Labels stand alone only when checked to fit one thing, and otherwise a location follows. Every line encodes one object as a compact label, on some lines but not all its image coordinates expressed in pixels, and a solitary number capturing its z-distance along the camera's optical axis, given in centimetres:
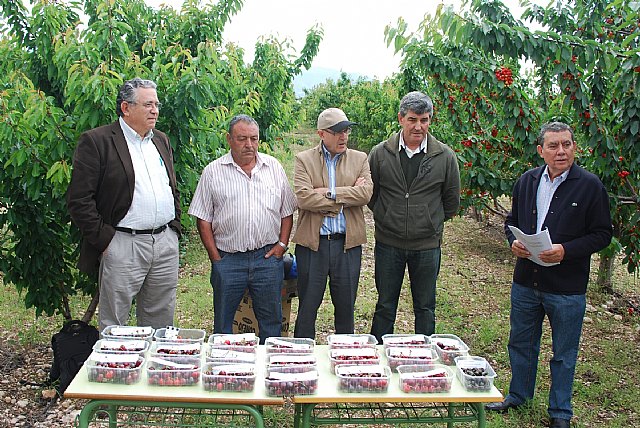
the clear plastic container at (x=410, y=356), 315
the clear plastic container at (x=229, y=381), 288
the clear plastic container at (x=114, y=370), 290
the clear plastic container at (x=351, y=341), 333
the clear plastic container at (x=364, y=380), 289
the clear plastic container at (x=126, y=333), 332
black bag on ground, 420
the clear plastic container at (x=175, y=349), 309
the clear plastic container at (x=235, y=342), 324
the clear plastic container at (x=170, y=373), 291
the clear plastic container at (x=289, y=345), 325
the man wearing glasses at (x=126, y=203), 383
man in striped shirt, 409
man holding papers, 374
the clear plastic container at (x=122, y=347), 312
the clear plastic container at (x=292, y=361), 299
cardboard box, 473
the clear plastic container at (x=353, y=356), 310
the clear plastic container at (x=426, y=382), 292
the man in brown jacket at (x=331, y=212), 413
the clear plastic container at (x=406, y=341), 335
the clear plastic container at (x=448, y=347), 323
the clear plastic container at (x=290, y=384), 286
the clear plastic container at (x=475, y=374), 295
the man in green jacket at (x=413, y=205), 430
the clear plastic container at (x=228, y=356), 308
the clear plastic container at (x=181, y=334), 337
